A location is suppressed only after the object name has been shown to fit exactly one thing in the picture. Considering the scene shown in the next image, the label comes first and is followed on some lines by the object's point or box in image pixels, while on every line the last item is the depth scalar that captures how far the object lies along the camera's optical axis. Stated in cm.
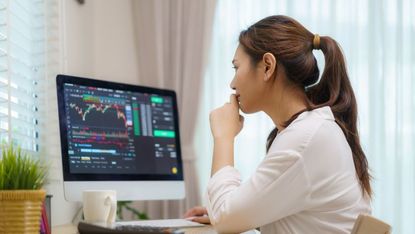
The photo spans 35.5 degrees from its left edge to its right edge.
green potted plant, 122
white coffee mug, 157
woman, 151
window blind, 204
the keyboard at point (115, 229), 108
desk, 179
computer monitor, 209
